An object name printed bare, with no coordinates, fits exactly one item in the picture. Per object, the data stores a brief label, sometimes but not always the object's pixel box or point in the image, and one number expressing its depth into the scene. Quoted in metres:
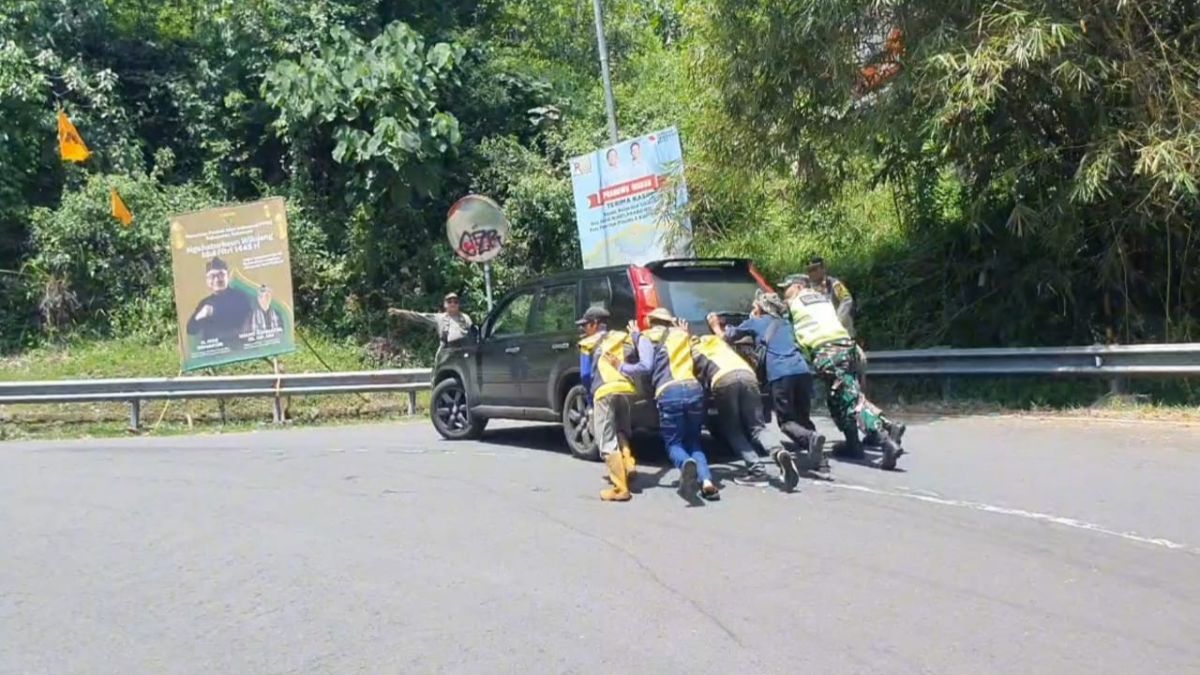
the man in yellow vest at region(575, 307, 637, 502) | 9.18
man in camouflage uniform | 10.02
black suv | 10.60
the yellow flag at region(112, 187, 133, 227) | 19.05
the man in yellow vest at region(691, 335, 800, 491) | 9.41
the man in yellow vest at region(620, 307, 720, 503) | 9.04
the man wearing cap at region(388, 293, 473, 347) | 14.21
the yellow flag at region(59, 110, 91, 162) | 19.14
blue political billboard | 16.89
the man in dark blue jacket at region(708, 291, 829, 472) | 9.75
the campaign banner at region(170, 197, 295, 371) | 17.47
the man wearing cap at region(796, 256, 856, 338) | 11.77
